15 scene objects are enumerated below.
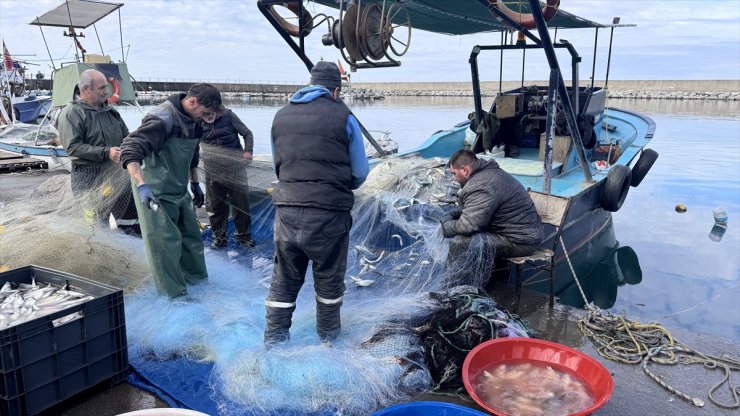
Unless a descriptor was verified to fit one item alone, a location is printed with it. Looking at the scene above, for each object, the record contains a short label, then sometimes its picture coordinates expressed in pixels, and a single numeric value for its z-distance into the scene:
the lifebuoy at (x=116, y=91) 10.52
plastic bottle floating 9.48
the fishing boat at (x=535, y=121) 4.44
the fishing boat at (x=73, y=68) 11.55
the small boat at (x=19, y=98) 20.67
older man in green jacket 4.14
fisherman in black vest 2.88
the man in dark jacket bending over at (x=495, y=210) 4.16
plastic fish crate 2.32
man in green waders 3.39
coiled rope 3.20
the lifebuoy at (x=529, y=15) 5.18
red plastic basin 2.49
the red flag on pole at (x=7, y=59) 21.36
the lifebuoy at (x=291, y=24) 5.56
